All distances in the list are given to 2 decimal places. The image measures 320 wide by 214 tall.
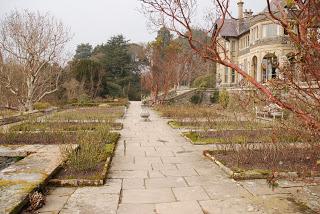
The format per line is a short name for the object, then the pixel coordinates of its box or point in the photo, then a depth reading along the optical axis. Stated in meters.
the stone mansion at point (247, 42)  29.39
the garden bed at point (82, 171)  5.88
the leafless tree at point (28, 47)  22.87
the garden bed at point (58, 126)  12.82
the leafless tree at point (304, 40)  3.57
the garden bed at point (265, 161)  6.36
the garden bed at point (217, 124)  13.28
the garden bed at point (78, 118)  16.67
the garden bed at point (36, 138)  9.98
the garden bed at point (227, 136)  9.85
